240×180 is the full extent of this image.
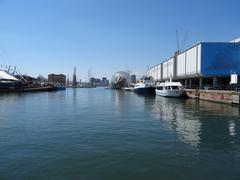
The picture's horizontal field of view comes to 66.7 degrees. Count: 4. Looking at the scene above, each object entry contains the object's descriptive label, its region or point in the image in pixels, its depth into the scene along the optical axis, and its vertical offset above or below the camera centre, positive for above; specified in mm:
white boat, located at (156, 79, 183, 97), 47954 -695
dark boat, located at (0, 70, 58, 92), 69888 +481
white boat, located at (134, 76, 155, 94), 64988 +361
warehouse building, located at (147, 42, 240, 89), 51971 +7637
